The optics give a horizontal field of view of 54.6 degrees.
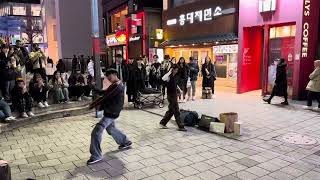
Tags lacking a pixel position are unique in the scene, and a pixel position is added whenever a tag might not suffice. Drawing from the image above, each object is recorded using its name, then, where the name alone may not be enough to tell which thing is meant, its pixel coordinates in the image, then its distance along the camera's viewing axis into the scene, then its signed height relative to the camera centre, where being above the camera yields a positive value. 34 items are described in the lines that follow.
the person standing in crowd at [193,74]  12.44 -0.65
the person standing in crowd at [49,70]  13.00 -0.48
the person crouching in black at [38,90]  9.82 -0.99
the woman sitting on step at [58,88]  10.62 -1.02
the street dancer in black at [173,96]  8.00 -0.98
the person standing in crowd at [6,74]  9.54 -0.47
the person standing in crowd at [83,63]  19.73 -0.30
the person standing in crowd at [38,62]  11.49 -0.12
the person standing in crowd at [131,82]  11.55 -0.89
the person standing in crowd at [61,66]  15.38 -0.38
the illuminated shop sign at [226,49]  14.66 +0.43
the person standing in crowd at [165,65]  13.12 -0.30
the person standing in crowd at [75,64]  19.02 -0.34
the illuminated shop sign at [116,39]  26.20 +1.76
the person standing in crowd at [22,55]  11.17 +0.15
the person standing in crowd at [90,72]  12.34 -0.57
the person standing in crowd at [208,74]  13.03 -0.68
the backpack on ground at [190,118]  8.39 -1.63
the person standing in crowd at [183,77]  11.41 -0.72
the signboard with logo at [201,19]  14.73 +2.06
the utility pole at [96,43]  9.52 +0.46
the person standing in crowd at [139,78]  11.47 -0.74
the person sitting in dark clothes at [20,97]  8.85 -1.10
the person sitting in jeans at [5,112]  8.37 -1.43
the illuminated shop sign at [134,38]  22.44 +1.48
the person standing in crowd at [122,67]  12.47 -0.38
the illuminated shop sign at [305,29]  11.27 +1.00
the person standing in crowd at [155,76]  13.09 -0.76
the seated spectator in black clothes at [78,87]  11.34 -1.03
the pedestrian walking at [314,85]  10.03 -0.91
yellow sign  20.44 +1.57
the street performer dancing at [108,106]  5.78 -0.91
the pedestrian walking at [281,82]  10.85 -0.87
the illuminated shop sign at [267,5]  12.20 +2.07
